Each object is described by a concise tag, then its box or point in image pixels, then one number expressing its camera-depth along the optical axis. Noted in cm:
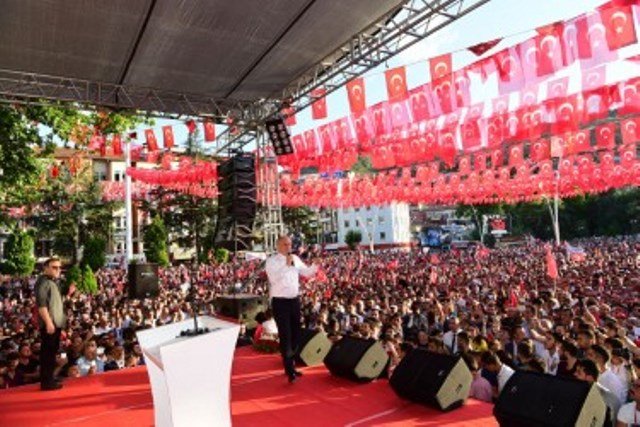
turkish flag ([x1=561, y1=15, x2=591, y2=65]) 661
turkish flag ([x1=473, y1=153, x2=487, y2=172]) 1970
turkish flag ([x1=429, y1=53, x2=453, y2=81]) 848
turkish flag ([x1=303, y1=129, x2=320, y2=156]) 1275
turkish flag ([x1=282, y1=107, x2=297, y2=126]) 1054
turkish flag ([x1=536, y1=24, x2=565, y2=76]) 698
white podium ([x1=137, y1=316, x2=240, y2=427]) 295
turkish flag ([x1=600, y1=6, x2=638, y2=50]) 612
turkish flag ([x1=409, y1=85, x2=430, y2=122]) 925
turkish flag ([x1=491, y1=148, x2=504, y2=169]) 1828
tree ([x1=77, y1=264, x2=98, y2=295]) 2123
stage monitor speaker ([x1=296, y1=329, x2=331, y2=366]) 548
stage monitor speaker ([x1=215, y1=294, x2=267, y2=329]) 941
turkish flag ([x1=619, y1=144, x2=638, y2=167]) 1897
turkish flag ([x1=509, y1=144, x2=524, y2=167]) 1777
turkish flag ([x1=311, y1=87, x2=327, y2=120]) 988
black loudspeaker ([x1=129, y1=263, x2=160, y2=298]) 1240
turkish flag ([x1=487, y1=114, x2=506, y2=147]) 1168
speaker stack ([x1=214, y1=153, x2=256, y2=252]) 976
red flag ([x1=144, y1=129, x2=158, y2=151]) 1497
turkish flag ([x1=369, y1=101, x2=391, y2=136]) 1026
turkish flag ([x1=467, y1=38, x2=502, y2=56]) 828
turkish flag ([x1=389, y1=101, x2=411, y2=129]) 980
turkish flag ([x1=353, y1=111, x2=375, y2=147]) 1071
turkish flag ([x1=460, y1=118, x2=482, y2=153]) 1187
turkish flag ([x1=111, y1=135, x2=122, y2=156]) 1446
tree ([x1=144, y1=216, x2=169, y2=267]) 3309
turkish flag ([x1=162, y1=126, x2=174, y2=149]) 1474
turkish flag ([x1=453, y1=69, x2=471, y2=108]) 858
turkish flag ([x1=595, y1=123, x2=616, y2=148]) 1428
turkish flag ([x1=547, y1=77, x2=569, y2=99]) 920
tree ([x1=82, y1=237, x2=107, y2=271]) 2617
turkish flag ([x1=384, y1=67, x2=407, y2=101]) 897
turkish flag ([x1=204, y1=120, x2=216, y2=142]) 1371
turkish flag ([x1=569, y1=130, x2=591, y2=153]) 1552
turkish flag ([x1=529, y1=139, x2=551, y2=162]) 1630
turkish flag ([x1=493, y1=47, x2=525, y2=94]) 764
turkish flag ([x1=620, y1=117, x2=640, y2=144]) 1320
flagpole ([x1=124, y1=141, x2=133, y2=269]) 3040
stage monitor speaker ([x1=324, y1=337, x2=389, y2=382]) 458
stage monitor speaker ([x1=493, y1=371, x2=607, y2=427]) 302
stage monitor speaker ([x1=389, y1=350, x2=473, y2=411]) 376
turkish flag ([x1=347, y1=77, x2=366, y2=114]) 952
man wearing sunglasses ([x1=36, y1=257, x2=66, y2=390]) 511
